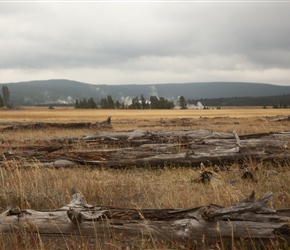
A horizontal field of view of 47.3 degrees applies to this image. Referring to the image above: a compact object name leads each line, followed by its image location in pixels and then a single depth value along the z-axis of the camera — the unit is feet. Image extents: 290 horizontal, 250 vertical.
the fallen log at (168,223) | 11.96
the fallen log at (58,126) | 95.15
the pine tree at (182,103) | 545.03
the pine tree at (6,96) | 513.45
